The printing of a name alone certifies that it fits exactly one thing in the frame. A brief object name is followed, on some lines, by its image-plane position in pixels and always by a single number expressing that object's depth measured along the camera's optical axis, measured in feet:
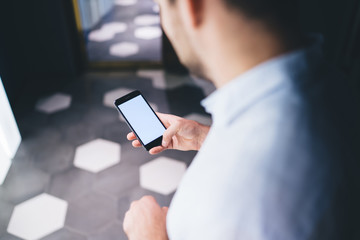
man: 1.40
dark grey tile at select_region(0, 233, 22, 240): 5.05
